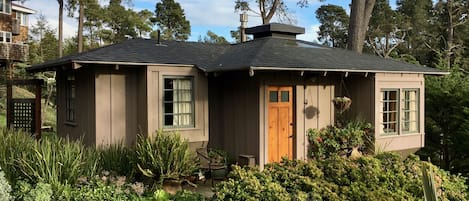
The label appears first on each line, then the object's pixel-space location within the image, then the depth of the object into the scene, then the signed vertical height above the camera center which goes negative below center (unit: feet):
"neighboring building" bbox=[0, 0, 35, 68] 84.69 +14.78
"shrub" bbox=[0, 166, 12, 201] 15.07 -3.45
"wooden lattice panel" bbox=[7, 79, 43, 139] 32.71 -1.13
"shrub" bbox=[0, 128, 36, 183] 18.93 -2.58
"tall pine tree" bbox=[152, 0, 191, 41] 122.52 +23.05
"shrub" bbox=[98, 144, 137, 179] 23.61 -3.71
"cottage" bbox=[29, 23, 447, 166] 26.84 +0.20
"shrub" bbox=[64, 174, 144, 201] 17.70 -4.14
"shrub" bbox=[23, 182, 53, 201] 16.24 -3.82
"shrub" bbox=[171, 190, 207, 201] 19.35 -4.71
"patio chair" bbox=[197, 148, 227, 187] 26.55 -4.37
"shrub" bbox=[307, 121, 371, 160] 29.96 -3.09
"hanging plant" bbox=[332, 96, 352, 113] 29.27 -0.42
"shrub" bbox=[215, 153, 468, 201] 15.34 -3.28
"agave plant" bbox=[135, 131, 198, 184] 22.70 -3.35
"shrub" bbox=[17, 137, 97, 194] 18.15 -3.07
